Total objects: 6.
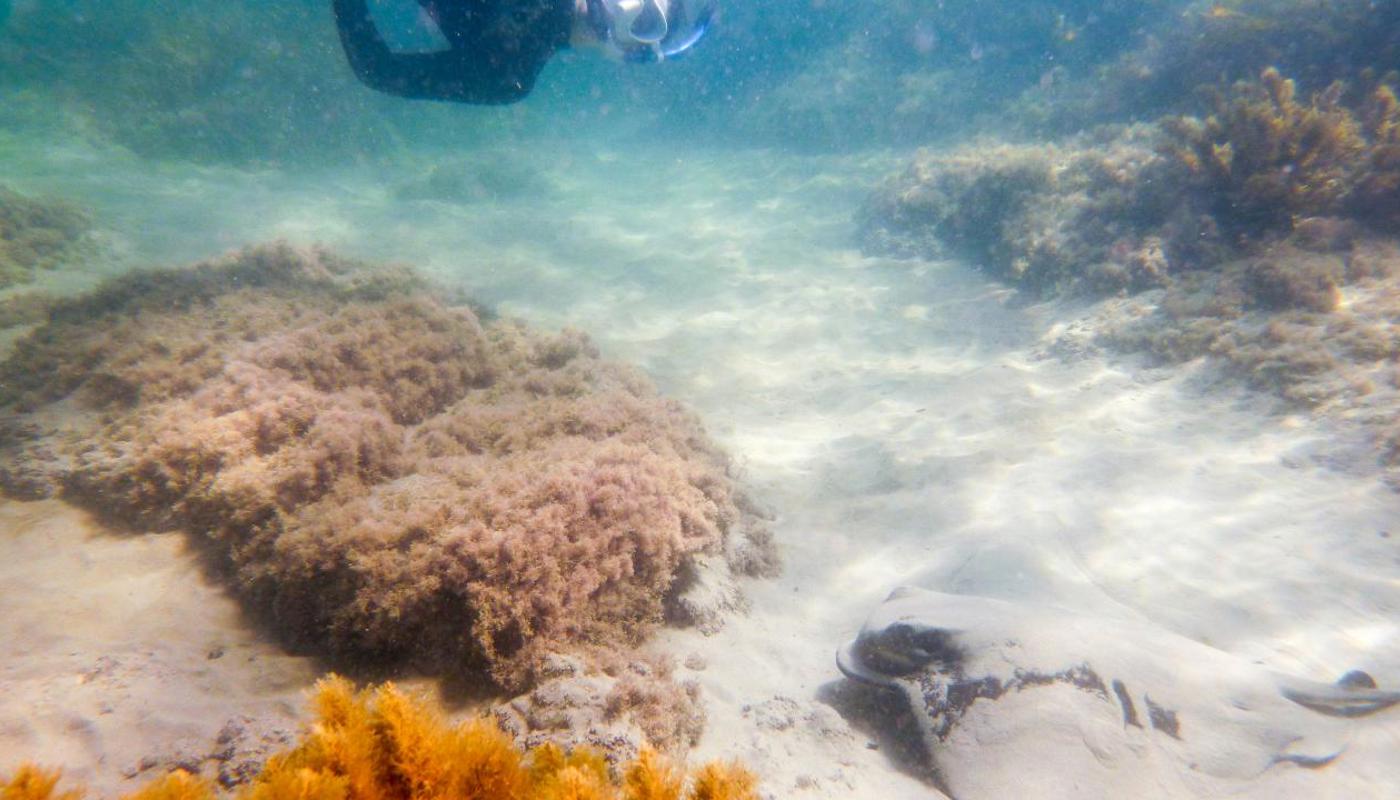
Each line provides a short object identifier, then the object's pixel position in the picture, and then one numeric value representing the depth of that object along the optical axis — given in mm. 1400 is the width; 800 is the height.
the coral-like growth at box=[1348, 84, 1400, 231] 6887
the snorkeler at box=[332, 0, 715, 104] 5109
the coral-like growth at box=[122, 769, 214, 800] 1679
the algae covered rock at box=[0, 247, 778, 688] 3031
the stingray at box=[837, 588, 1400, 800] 2447
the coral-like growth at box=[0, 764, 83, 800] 1596
